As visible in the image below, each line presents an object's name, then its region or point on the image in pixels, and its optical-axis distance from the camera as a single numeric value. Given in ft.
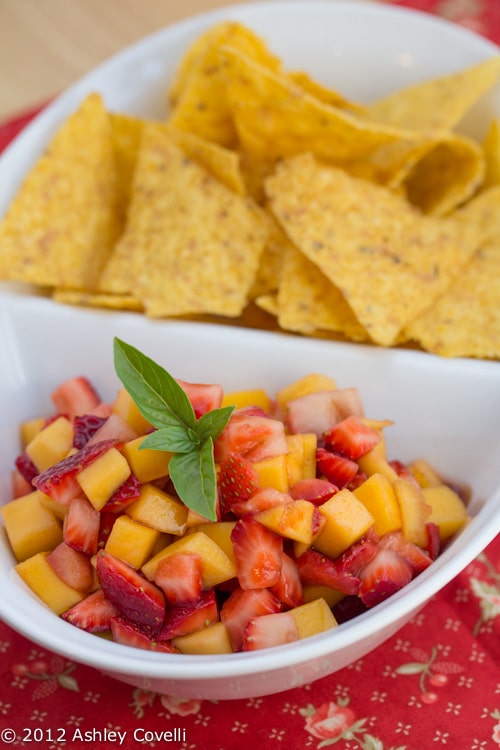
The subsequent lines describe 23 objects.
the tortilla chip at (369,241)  1.46
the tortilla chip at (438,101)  1.57
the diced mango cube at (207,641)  1.25
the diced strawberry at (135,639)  1.25
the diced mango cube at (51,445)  1.39
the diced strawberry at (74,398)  1.47
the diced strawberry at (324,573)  1.27
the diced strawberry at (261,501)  1.27
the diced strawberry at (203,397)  1.33
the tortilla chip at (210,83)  1.57
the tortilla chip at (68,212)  1.53
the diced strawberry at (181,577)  1.25
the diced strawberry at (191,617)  1.25
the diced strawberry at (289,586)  1.27
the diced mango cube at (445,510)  1.35
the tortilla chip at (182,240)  1.50
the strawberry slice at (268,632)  1.24
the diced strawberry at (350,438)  1.33
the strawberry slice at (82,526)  1.29
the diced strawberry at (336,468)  1.32
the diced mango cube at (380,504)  1.30
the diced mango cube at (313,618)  1.26
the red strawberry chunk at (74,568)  1.29
